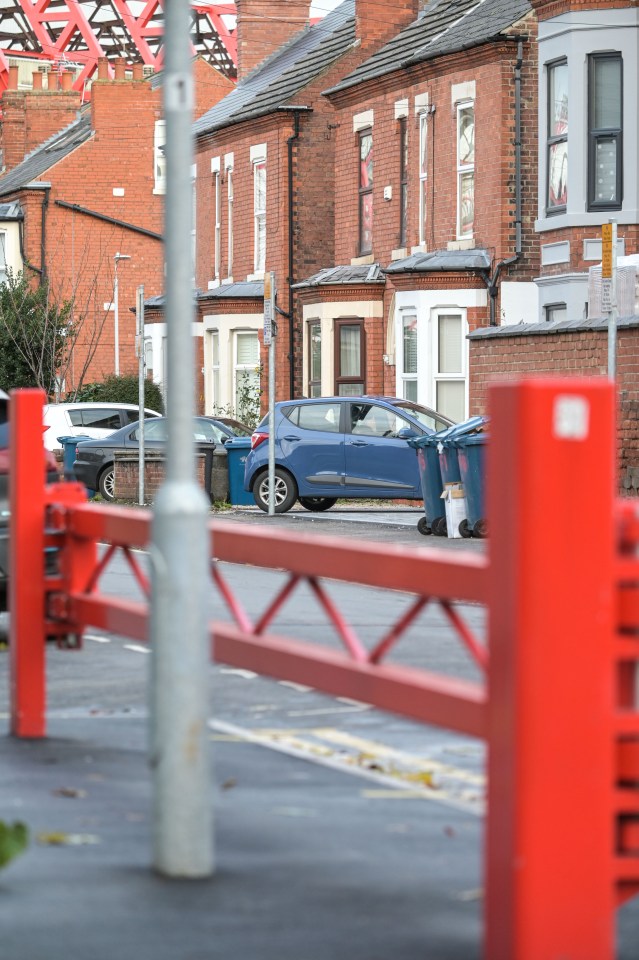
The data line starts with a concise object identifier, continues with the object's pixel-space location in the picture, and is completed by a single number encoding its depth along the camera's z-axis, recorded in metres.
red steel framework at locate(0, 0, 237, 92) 80.75
